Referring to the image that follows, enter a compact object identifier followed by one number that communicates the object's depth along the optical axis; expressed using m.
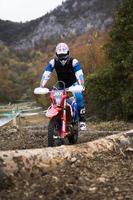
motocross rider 11.53
